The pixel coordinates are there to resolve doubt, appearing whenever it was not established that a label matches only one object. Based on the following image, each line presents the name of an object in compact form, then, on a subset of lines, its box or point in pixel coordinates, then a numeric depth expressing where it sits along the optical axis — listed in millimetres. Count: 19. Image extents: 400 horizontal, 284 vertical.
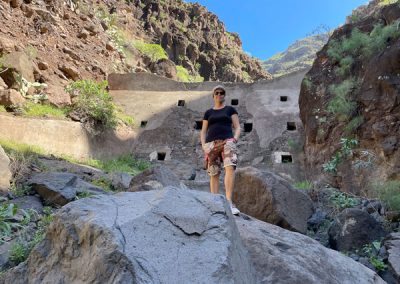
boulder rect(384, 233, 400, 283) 4641
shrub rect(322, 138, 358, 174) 9102
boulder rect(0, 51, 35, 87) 12109
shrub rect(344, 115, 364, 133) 9195
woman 5031
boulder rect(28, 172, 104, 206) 6480
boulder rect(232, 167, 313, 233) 5953
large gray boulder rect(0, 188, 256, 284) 2568
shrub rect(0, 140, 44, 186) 7176
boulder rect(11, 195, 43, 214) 6108
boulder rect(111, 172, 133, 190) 8305
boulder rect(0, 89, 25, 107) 11547
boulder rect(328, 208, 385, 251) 5430
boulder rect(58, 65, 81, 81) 14790
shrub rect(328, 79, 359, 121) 9609
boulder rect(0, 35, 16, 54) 12289
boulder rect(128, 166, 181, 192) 6552
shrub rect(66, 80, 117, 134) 13648
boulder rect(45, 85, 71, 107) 13398
